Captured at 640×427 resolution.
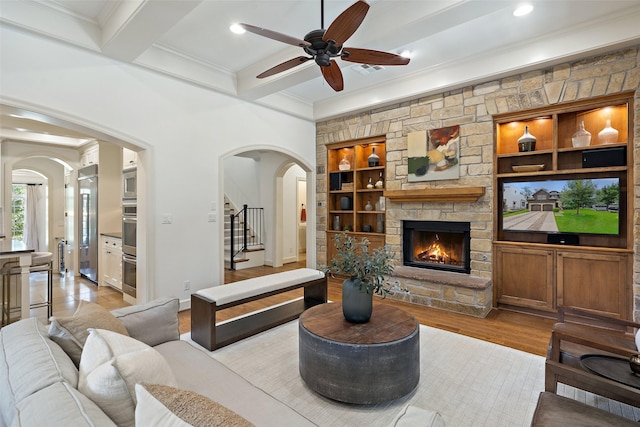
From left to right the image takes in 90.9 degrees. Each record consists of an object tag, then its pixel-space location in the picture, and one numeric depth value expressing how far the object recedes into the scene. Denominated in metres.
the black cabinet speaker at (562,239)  3.89
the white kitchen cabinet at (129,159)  4.61
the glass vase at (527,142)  4.15
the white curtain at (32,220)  9.82
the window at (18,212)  10.16
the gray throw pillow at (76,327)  1.42
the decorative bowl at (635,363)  1.83
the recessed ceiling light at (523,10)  3.02
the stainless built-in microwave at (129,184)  4.64
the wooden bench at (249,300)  3.08
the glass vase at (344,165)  6.10
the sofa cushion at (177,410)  0.84
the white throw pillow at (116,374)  1.06
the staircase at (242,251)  7.32
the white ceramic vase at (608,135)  3.63
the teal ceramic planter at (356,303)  2.56
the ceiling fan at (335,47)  2.05
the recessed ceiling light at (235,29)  3.42
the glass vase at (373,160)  5.79
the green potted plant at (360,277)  2.50
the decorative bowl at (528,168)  4.08
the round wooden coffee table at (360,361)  2.19
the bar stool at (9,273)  3.26
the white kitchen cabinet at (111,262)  5.14
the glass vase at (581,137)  3.79
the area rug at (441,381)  2.15
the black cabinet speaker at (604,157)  3.56
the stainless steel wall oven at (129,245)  4.57
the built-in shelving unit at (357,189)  5.81
